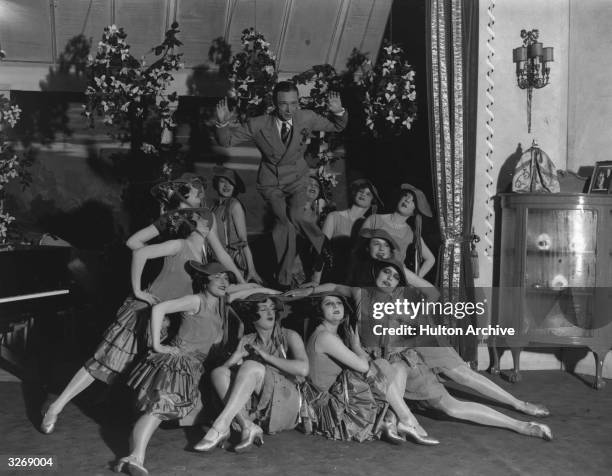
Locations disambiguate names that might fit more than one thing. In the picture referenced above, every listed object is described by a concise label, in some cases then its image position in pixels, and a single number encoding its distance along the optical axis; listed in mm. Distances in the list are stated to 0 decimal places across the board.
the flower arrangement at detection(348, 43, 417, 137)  6488
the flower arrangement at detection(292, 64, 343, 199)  6797
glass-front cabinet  6195
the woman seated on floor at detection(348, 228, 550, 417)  5066
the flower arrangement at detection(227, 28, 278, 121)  6672
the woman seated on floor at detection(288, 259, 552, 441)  4766
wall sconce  6395
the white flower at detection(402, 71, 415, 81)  6465
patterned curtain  6039
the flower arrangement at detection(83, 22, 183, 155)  6609
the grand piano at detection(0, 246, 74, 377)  5988
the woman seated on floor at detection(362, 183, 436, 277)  5805
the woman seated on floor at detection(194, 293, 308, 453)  4496
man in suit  5906
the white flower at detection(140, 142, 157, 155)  6871
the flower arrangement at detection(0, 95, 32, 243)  7152
